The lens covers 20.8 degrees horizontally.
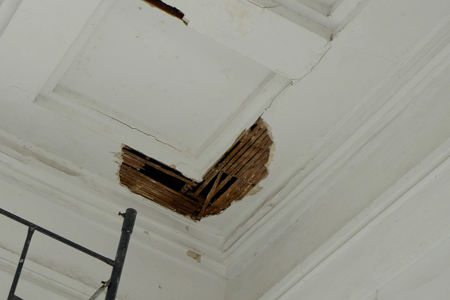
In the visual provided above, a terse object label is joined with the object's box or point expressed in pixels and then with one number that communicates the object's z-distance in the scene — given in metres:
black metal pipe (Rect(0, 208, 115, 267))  5.19
